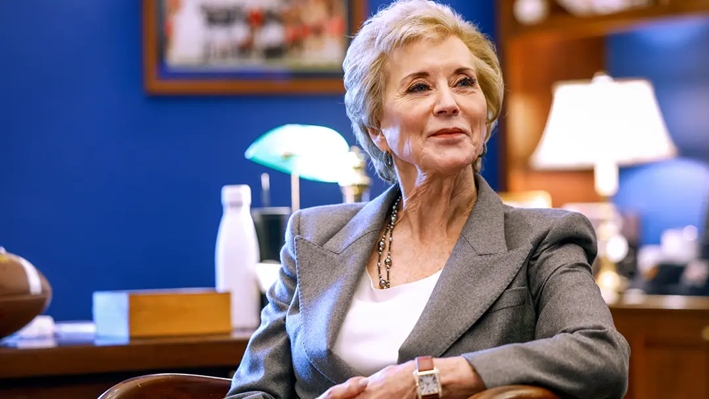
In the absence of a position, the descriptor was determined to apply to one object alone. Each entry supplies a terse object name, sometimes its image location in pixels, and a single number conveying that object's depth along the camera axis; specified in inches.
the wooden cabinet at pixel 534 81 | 291.6
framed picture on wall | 263.6
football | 153.0
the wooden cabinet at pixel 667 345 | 231.8
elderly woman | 112.7
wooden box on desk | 160.5
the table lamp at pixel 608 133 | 262.6
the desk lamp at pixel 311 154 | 181.5
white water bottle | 172.1
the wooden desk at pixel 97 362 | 150.6
